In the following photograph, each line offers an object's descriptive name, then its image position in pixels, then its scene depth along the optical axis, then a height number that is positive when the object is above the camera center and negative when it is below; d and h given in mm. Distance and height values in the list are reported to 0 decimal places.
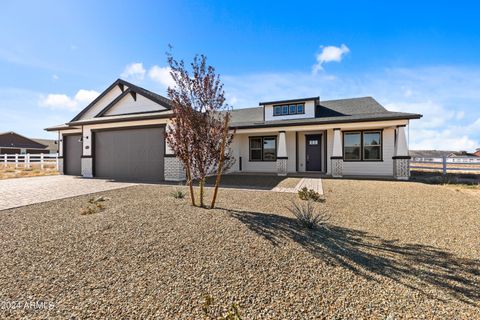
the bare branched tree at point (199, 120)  5238 +956
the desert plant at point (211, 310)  2184 -1545
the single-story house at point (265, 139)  12148 +1315
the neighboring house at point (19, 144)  45844 +3570
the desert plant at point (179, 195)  6625 -1070
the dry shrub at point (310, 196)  7198 -1208
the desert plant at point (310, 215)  4535 -1348
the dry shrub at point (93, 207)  5302 -1216
